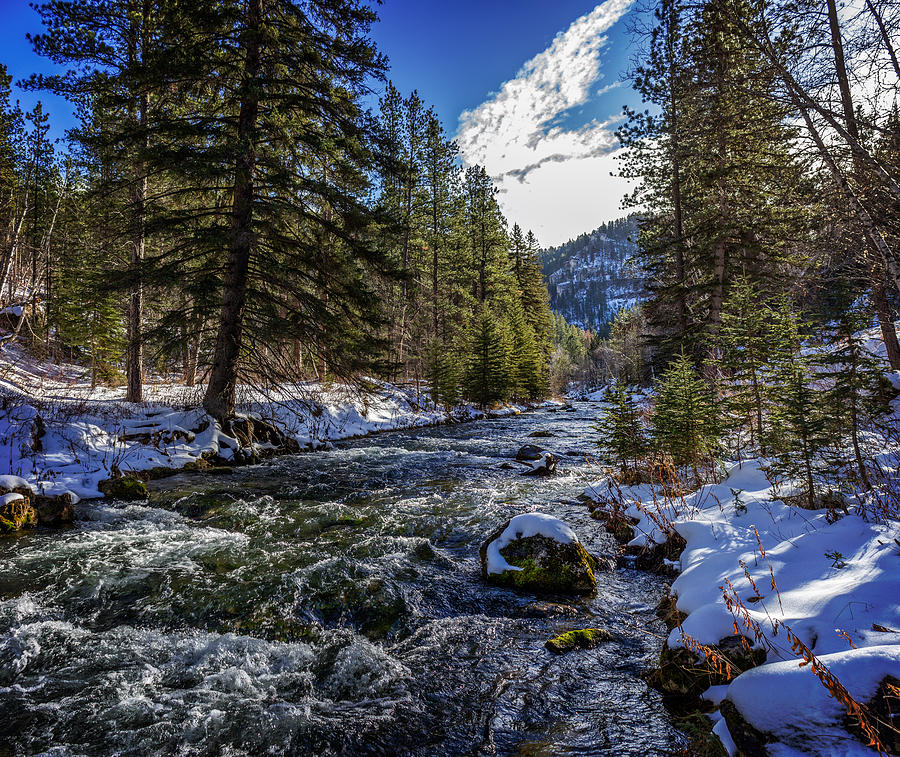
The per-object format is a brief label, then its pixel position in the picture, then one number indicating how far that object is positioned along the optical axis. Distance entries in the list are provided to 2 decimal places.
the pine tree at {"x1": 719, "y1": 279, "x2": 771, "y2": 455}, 7.56
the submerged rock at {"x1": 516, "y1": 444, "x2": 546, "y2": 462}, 12.36
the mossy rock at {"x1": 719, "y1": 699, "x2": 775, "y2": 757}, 2.13
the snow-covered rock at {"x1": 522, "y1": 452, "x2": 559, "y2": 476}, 10.90
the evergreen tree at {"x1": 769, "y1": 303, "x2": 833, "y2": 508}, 4.95
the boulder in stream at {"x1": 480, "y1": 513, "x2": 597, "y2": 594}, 5.07
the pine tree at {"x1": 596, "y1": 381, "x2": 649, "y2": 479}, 8.38
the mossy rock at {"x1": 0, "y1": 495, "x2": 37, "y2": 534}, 6.17
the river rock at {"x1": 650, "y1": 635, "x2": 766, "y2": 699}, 2.92
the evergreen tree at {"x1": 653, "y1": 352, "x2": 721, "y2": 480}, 7.90
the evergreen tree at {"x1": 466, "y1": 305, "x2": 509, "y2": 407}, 26.36
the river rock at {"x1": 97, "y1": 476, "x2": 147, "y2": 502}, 7.88
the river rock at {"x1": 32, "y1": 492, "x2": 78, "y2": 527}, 6.57
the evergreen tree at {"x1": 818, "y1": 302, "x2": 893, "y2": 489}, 5.07
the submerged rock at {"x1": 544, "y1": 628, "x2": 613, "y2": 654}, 3.95
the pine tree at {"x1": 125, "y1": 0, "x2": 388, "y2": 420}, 9.50
